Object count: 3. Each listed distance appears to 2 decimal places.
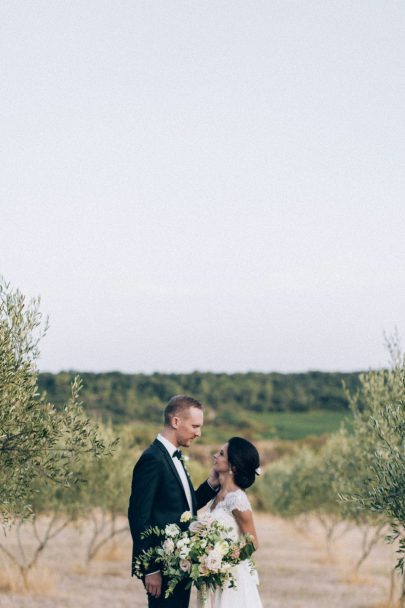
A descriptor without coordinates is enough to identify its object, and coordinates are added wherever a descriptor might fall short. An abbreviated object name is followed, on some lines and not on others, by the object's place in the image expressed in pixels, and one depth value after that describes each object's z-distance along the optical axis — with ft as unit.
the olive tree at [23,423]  40.06
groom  30.30
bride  31.94
